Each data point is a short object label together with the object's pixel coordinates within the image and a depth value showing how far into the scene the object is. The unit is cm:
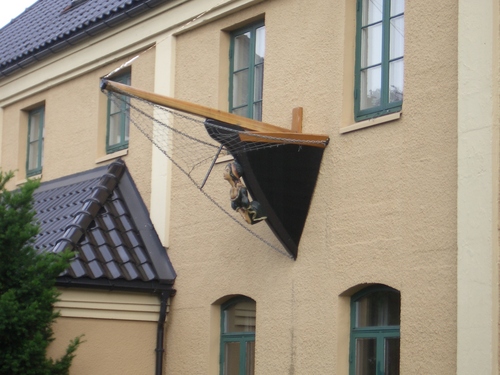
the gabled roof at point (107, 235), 1367
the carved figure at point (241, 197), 1213
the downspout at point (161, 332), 1403
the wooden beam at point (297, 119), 1251
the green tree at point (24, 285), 1167
